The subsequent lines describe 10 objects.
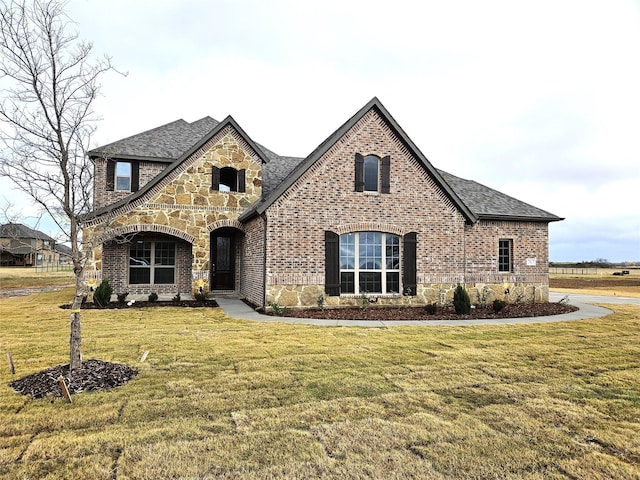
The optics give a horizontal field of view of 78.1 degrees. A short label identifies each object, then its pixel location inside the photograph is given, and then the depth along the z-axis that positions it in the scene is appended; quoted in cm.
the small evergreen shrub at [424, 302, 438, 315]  1306
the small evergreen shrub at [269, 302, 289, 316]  1258
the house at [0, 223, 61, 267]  6194
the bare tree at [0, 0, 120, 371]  585
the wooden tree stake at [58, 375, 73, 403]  488
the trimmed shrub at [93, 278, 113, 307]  1435
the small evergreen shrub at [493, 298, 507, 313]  1377
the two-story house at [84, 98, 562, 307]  1352
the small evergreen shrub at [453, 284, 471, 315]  1325
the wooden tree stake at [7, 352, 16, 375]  611
